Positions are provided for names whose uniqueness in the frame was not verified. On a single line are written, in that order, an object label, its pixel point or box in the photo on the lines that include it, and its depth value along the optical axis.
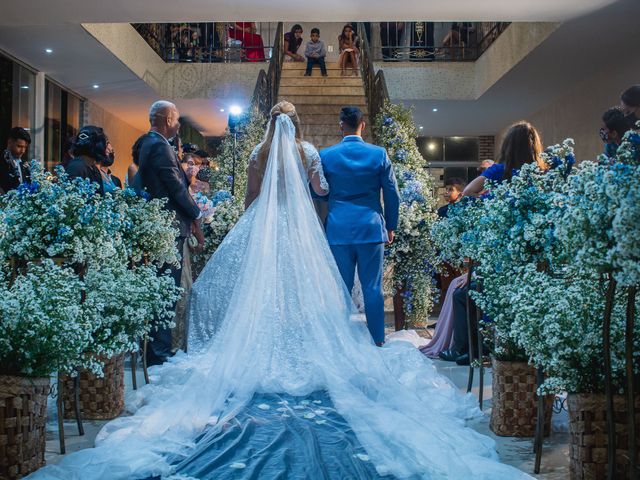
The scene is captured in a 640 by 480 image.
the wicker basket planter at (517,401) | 3.53
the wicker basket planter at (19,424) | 2.77
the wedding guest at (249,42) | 15.27
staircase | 12.59
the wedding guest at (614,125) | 4.73
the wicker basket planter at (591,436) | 2.70
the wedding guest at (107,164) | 4.81
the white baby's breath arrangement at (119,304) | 3.49
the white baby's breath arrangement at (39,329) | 2.83
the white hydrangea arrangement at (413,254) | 6.87
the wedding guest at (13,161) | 6.46
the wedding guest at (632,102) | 4.90
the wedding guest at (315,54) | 14.62
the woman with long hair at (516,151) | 4.25
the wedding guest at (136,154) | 5.24
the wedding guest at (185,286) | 5.49
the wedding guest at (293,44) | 15.56
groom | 5.31
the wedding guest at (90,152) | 4.64
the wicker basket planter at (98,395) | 3.82
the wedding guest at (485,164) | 8.37
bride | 2.92
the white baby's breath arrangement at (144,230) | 4.30
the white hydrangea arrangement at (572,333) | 2.74
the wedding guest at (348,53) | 14.85
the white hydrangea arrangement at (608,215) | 2.11
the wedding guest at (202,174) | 7.47
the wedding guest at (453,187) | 8.51
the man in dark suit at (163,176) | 5.04
